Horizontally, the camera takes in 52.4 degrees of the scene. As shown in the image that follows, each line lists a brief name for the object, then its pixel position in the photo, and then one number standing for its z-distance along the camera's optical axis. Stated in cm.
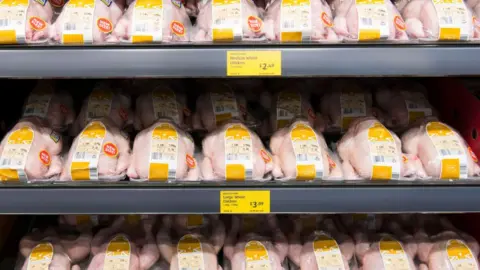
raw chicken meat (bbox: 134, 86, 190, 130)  156
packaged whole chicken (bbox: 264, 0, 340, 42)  126
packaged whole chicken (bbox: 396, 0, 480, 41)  126
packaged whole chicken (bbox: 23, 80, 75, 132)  155
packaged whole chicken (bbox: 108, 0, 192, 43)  126
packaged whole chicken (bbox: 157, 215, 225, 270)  144
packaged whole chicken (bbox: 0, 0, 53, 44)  123
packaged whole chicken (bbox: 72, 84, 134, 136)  156
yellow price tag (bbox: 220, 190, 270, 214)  128
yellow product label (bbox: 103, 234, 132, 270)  144
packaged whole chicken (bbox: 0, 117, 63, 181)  131
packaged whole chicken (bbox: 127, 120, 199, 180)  133
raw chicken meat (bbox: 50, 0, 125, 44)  125
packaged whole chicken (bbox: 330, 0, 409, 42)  127
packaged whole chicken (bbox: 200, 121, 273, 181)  133
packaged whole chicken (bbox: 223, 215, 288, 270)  144
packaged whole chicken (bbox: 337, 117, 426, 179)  132
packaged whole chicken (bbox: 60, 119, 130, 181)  132
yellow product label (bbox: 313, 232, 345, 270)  143
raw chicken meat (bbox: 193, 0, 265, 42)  125
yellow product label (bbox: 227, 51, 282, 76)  117
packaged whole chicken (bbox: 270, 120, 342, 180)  133
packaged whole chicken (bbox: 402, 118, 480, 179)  132
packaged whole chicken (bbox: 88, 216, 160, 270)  145
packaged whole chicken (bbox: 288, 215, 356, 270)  145
